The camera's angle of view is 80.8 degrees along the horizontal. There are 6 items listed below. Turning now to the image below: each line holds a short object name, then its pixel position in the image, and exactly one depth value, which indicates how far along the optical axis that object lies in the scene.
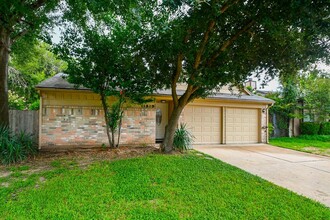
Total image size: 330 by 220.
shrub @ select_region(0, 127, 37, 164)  5.70
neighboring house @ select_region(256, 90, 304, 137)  13.51
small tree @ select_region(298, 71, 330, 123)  12.68
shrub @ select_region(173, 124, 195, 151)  7.86
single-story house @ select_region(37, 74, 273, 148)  7.93
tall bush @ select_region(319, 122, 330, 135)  13.55
